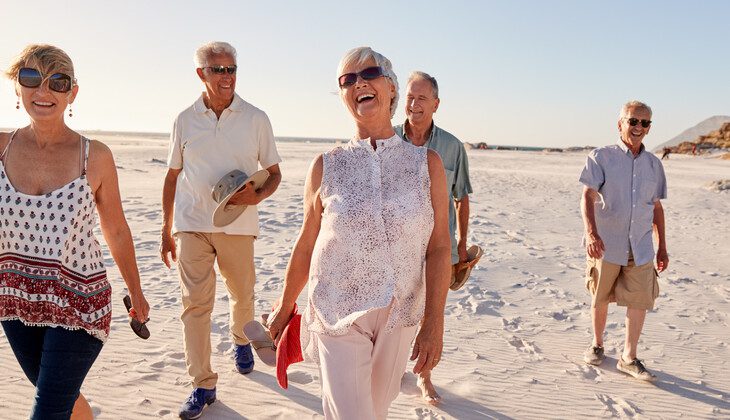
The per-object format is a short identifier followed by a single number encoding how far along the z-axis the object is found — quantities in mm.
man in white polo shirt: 3898
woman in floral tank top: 2475
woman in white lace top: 2355
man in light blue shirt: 4617
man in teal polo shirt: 3996
